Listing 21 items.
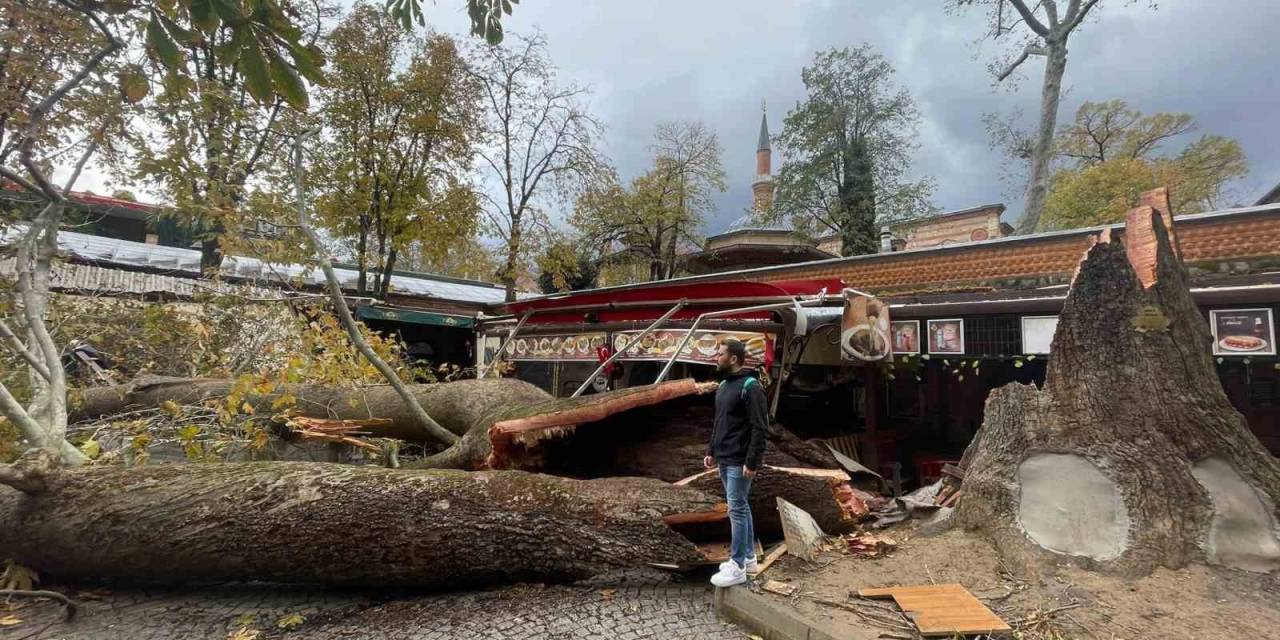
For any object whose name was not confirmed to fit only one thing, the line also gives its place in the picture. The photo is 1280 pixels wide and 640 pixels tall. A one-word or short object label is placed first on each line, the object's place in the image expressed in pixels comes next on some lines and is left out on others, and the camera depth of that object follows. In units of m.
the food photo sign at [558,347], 6.59
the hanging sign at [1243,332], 4.89
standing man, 3.31
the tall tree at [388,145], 12.56
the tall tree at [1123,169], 18.55
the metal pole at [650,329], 5.61
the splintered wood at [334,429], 5.46
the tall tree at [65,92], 2.11
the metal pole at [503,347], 7.16
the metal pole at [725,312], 5.06
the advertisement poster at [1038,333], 5.89
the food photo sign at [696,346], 5.25
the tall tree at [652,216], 17.55
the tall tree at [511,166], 14.98
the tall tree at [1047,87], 13.35
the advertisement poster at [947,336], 6.50
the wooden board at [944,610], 2.66
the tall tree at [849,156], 17.05
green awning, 11.87
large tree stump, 3.21
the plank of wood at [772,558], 3.50
